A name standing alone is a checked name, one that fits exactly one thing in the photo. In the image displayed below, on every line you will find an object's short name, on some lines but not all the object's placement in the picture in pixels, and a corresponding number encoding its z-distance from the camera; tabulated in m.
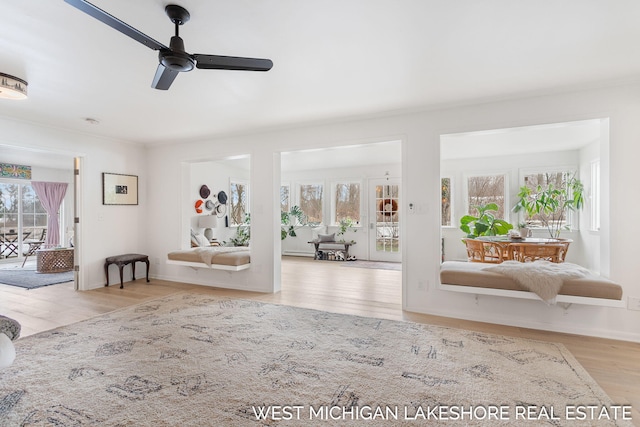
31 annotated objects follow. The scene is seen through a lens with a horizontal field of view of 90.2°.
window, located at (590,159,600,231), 5.32
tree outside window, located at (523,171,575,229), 6.23
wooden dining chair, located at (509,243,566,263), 4.50
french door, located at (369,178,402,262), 7.73
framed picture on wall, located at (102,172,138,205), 5.10
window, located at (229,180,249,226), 8.23
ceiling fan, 1.80
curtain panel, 8.08
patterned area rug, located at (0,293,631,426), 1.86
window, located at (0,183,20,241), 7.58
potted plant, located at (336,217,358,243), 8.10
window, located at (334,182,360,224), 8.20
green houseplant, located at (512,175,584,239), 5.91
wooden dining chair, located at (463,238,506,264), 5.07
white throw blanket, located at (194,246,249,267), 4.72
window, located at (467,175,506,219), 6.84
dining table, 4.52
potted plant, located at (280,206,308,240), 8.67
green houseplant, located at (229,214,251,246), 7.69
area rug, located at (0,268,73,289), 5.19
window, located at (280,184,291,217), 8.99
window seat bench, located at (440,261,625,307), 2.81
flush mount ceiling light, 2.67
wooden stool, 4.96
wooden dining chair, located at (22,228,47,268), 7.38
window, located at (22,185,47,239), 7.97
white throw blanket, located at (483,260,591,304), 2.93
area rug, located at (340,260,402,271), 6.72
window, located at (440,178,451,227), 7.29
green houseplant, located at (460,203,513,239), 5.92
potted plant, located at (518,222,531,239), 4.91
